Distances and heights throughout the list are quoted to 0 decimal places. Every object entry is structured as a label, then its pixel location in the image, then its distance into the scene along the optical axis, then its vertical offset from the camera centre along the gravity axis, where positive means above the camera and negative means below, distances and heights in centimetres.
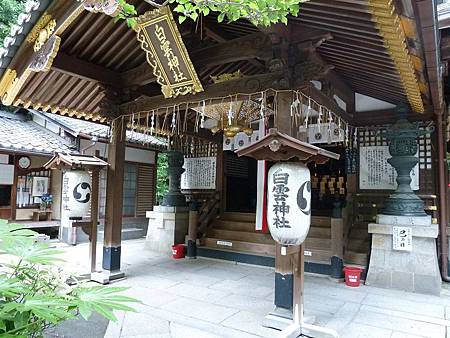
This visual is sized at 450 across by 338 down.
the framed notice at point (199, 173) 966 +48
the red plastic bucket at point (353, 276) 579 -151
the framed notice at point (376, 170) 704 +49
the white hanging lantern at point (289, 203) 356 -14
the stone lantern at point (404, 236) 557 -77
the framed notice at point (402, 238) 566 -80
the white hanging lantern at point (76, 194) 581 -14
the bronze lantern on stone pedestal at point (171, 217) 877 -79
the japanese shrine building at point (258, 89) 398 +162
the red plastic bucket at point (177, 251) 808 -156
